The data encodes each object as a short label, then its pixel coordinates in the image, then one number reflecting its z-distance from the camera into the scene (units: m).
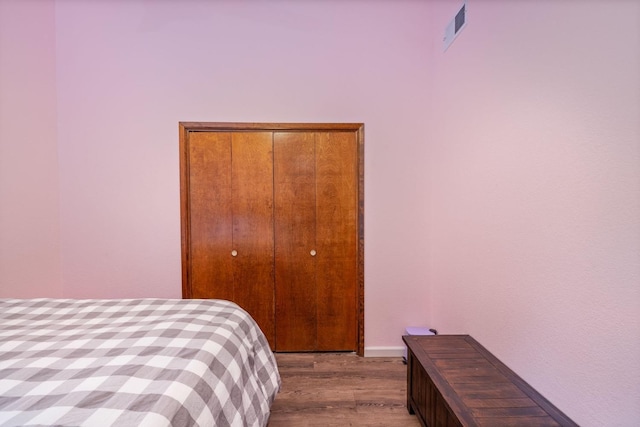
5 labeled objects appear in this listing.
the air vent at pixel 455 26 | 1.83
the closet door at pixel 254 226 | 2.33
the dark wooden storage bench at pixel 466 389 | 1.03
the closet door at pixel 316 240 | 2.35
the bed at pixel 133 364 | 0.73
